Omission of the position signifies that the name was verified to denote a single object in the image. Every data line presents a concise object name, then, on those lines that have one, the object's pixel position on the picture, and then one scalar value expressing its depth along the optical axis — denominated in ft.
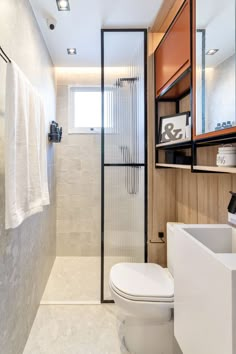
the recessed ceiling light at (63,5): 5.50
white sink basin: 2.34
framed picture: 5.95
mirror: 3.35
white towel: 3.64
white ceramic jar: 3.40
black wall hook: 8.12
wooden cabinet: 4.71
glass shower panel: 6.90
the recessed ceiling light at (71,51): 7.94
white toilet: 4.74
